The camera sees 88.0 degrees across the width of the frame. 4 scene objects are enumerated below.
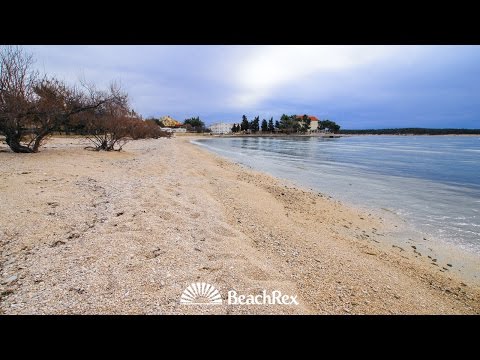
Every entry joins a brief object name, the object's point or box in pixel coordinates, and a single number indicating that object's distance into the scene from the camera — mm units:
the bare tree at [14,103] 12406
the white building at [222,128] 161125
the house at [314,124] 155200
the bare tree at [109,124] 18875
